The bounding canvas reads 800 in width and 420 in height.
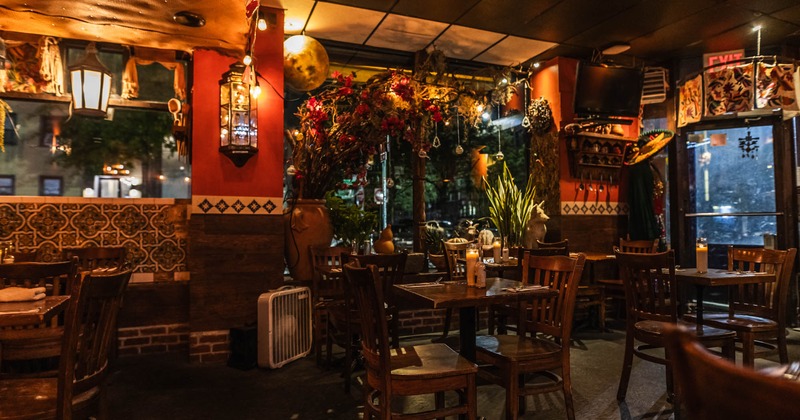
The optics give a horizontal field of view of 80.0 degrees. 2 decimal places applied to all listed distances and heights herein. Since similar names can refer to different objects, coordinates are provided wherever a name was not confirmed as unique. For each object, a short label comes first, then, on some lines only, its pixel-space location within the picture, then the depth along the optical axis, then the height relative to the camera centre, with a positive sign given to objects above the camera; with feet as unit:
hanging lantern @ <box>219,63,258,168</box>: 13.93 +3.24
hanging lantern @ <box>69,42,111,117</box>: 13.52 +4.10
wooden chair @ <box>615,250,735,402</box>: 9.94 -1.99
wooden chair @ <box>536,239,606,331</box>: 17.06 -2.74
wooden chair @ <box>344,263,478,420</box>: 7.01 -2.26
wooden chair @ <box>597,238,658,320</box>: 17.80 -1.06
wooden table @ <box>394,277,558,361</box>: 8.09 -1.28
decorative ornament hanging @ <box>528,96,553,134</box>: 19.81 +4.54
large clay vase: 15.79 -0.29
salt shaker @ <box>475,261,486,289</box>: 9.41 -1.01
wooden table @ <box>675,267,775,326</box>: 10.79 -1.29
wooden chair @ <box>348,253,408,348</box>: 11.23 -1.18
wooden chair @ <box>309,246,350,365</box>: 13.38 -1.83
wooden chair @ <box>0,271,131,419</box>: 6.14 -2.02
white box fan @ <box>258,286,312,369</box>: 13.38 -2.92
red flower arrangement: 15.21 +3.40
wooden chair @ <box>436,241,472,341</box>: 14.79 -1.24
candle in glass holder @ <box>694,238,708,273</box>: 12.12 -0.83
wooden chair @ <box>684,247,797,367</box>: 10.73 -2.16
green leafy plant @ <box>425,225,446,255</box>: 19.61 -0.60
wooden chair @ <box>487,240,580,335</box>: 13.12 -2.39
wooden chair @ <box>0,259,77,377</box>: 9.00 -2.11
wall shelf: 19.75 +2.92
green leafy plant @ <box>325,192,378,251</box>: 16.44 +0.10
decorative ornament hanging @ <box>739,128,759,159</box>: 19.44 +3.14
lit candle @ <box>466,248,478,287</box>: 9.62 -0.83
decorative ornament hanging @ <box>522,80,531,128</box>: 20.60 +5.41
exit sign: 19.61 +6.88
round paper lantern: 15.81 +5.47
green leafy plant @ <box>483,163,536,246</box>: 19.20 +0.63
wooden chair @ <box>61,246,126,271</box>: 13.39 -0.85
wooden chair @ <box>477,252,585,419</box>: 8.38 -2.33
